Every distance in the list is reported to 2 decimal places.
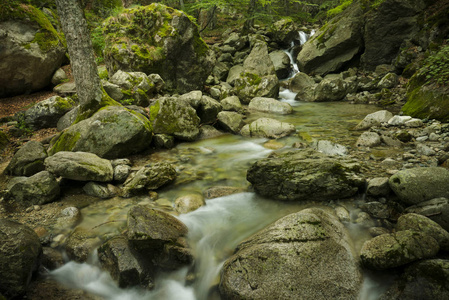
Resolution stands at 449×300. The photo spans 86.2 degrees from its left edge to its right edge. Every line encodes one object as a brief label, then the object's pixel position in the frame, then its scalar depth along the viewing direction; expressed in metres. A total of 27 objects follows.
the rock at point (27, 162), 5.52
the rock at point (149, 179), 5.10
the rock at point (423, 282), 2.46
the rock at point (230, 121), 9.23
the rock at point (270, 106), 11.73
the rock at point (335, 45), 15.98
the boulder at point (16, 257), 2.83
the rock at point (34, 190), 4.67
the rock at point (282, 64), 18.02
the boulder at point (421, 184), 3.60
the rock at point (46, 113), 8.27
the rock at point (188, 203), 4.68
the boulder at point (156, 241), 3.40
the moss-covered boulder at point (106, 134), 6.21
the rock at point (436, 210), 3.22
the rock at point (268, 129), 8.33
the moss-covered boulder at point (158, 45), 11.58
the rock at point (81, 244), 3.60
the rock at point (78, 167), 4.91
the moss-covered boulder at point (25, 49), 9.30
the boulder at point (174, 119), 7.79
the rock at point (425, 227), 2.90
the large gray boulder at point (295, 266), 2.77
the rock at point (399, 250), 2.79
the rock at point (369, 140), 6.29
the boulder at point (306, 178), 4.37
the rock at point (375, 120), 7.99
